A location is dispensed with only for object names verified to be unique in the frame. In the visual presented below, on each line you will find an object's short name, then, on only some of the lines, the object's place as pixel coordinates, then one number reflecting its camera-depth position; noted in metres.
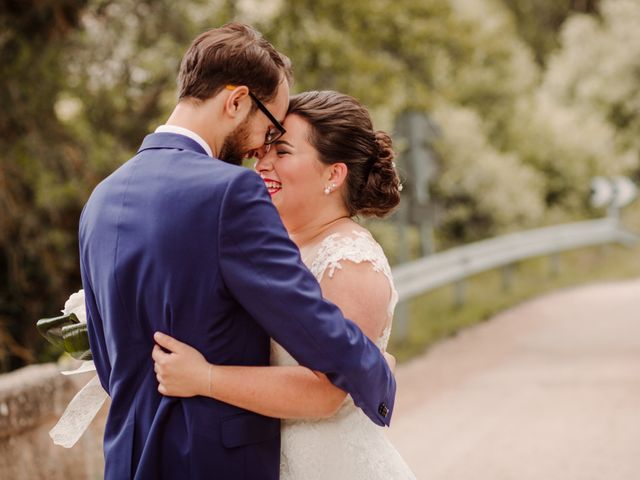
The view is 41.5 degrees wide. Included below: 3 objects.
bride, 2.41
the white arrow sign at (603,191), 17.08
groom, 2.05
